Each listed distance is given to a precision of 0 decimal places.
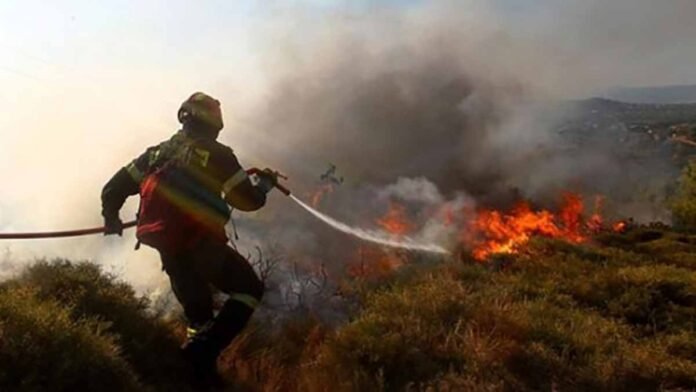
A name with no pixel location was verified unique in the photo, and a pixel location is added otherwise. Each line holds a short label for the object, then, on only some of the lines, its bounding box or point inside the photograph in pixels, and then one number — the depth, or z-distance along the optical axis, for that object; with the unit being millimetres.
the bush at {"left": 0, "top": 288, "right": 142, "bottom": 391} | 3875
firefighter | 4930
